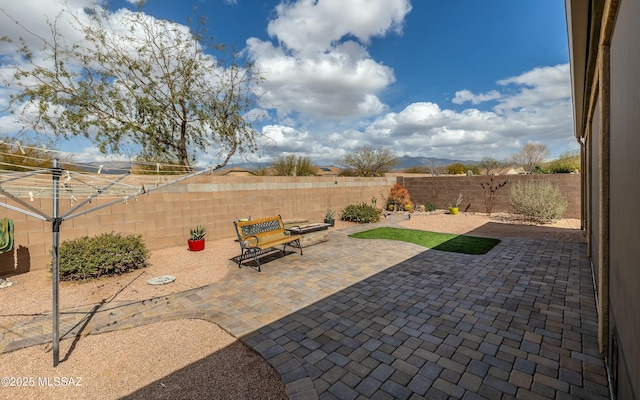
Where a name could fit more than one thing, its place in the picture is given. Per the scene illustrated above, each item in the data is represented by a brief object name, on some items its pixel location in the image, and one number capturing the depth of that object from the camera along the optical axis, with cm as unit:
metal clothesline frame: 286
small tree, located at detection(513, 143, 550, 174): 4519
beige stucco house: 147
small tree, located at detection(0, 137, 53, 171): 710
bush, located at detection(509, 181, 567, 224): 1120
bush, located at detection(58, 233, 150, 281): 545
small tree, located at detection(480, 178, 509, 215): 1441
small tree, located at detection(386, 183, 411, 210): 1647
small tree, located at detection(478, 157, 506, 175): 3684
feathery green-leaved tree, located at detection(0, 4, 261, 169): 962
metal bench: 632
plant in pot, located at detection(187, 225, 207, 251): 795
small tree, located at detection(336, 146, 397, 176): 2538
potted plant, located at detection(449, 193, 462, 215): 1474
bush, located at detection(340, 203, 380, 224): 1290
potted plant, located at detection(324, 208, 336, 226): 1178
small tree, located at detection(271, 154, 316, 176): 1814
